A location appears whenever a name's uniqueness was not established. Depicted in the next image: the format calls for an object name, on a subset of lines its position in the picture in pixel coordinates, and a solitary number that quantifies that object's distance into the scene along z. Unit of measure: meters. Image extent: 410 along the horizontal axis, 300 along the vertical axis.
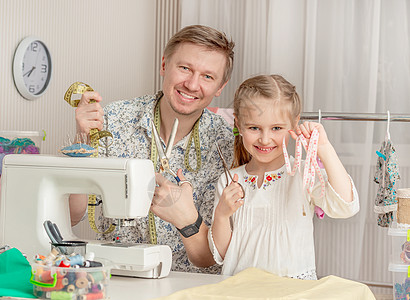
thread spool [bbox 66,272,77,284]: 1.22
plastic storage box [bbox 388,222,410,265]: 2.02
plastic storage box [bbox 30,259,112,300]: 1.22
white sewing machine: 1.52
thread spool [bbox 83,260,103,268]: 1.27
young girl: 1.74
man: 2.11
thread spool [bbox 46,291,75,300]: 1.22
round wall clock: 2.40
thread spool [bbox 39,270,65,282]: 1.23
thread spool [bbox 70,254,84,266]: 1.27
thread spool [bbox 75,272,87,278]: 1.22
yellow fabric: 1.31
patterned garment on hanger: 2.27
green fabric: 1.27
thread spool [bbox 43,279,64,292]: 1.23
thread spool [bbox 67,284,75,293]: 1.22
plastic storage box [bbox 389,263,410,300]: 2.02
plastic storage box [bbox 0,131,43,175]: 2.04
